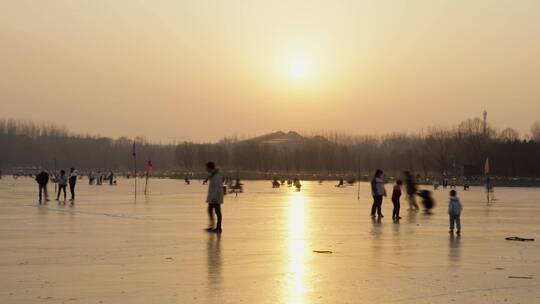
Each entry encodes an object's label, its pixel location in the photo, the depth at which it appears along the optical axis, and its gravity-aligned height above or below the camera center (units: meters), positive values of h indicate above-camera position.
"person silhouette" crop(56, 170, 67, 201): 37.22 -0.15
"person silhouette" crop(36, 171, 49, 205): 37.12 -0.06
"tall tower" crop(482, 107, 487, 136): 137.44 +9.89
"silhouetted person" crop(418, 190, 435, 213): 31.14 -0.94
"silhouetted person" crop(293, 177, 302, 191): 66.20 -0.70
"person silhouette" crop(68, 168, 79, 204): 36.99 -0.15
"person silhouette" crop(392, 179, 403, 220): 25.77 -0.82
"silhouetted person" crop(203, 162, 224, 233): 20.29 -0.38
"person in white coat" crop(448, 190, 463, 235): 20.11 -0.87
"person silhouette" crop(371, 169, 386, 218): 26.55 -0.49
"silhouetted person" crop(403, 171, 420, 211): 32.69 -0.51
